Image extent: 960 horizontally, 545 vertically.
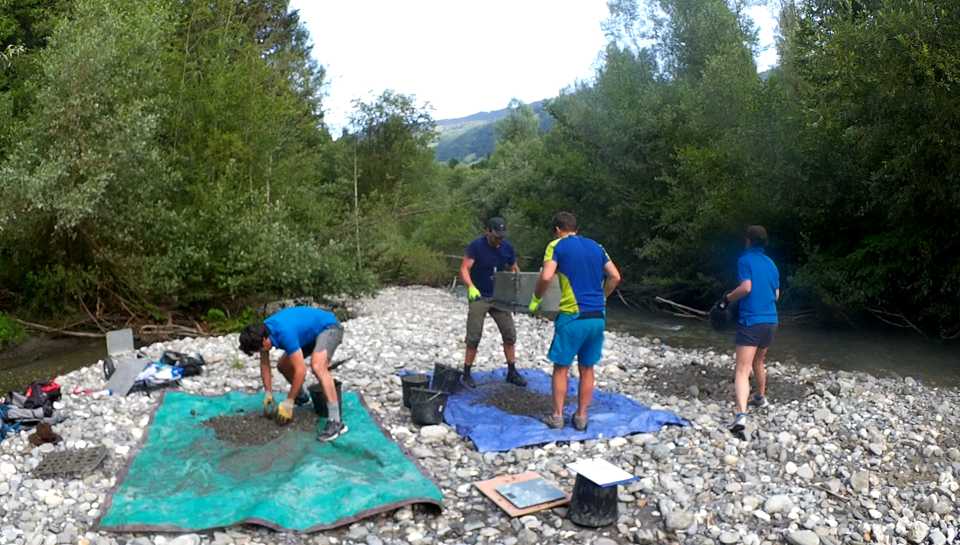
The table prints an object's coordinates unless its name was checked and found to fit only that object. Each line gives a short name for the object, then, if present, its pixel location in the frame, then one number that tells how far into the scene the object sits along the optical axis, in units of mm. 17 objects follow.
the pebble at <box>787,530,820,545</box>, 4586
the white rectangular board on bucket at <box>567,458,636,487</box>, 4707
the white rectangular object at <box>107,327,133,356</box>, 10047
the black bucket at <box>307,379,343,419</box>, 6434
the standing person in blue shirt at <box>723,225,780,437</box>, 6637
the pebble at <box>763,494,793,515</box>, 5000
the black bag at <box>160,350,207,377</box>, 8344
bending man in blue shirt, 5906
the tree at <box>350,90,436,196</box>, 26188
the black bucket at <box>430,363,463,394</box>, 7480
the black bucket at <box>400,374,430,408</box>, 7035
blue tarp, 6230
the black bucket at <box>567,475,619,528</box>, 4789
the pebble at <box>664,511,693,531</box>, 4804
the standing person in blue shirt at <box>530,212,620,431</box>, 6176
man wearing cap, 7645
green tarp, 4629
